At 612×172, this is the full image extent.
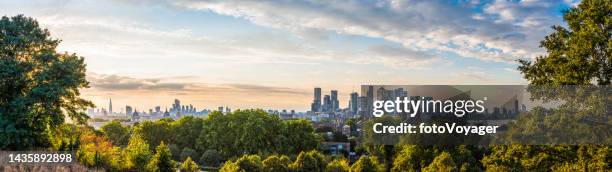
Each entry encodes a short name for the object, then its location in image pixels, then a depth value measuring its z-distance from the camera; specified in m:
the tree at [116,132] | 61.55
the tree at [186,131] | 56.59
